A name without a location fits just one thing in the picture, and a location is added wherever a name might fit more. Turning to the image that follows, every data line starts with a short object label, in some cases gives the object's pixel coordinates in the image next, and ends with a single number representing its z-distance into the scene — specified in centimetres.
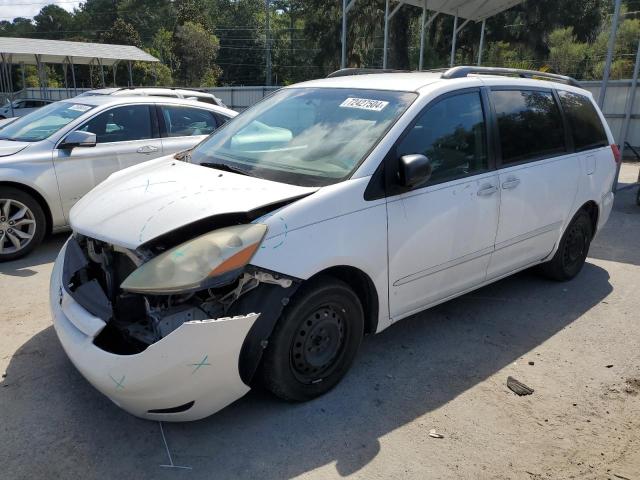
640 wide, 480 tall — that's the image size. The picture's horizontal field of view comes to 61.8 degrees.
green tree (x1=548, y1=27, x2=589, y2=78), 3312
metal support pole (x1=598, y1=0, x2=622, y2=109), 898
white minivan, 265
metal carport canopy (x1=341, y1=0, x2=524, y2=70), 1224
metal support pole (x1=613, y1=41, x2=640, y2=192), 983
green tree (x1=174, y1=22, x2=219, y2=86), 4259
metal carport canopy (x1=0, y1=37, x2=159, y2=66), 2142
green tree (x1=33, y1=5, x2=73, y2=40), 7212
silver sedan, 560
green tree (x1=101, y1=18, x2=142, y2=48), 4697
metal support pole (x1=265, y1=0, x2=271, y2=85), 4651
